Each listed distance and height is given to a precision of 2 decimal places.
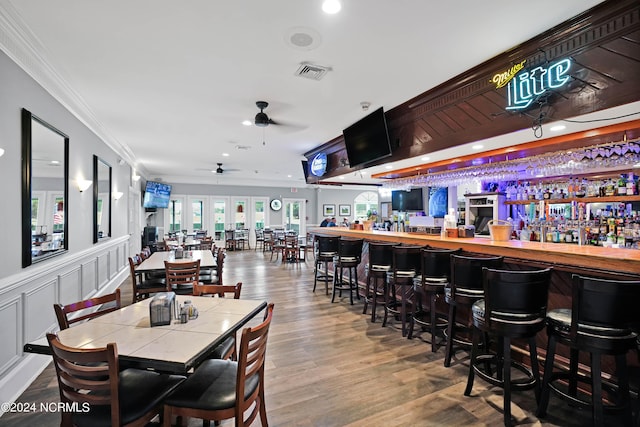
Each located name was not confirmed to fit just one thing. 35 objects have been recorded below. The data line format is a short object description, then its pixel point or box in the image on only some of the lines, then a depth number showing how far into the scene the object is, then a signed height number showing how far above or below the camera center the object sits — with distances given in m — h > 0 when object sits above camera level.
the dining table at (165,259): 4.04 -0.71
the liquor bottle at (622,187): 5.01 +0.44
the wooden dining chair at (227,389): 1.60 -1.00
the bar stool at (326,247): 5.57 -0.63
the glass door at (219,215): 12.92 -0.09
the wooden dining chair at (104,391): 1.37 -0.96
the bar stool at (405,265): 3.79 -0.65
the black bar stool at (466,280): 2.81 -0.63
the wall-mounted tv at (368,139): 4.36 +1.13
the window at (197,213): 12.60 +0.00
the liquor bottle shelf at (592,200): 4.93 +0.25
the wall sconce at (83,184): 4.17 +0.41
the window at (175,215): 12.33 -0.09
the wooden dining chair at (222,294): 2.27 -0.73
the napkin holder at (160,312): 1.88 -0.61
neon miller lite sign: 2.47 +1.15
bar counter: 2.23 -0.40
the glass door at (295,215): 14.28 -0.10
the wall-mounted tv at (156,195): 10.34 +0.62
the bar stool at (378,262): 4.19 -0.69
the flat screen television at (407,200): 9.76 +0.43
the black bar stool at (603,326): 1.87 -0.72
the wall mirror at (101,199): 4.86 +0.24
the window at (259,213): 13.70 +0.00
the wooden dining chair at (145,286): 3.94 -0.99
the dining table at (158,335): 1.46 -0.70
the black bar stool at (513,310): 2.17 -0.71
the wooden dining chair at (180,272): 3.66 -0.72
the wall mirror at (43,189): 2.74 +0.24
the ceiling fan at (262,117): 4.18 +1.36
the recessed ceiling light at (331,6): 2.15 +1.49
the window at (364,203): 15.55 +0.52
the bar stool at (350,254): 5.01 -0.68
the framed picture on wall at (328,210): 14.91 +0.15
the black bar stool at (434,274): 3.31 -0.67
